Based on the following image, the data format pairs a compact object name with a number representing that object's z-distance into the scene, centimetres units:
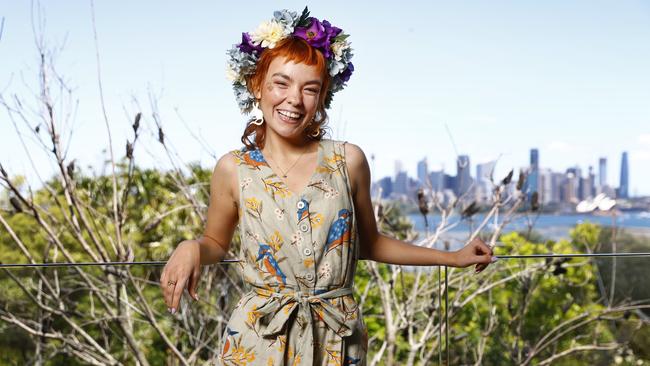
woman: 138
